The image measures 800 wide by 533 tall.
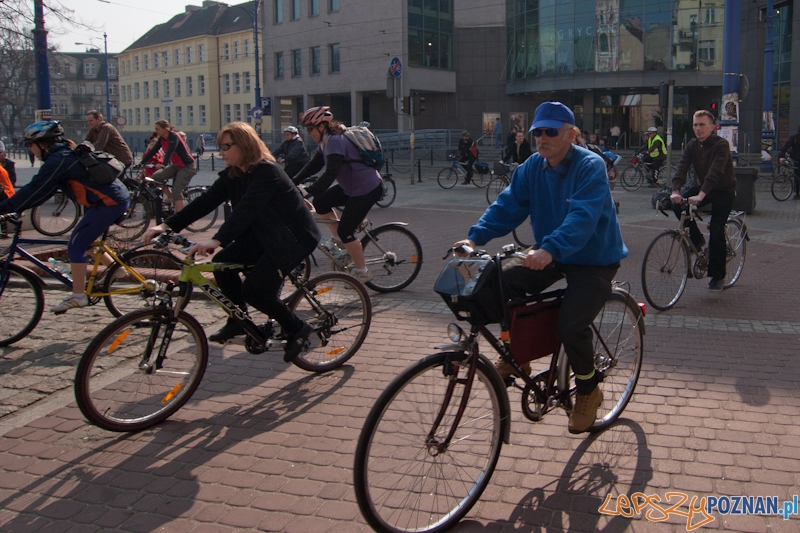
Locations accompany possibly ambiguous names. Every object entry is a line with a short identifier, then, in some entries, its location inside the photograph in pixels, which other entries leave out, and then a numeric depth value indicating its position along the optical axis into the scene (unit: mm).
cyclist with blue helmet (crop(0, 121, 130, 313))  5293
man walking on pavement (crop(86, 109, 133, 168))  11578
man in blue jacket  3217
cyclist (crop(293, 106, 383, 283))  6754
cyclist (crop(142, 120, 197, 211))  11633
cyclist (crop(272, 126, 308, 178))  12062
